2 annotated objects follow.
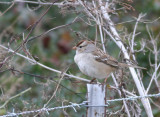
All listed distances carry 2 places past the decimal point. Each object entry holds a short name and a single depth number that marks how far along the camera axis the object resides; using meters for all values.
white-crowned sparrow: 9.01
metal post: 6.40
